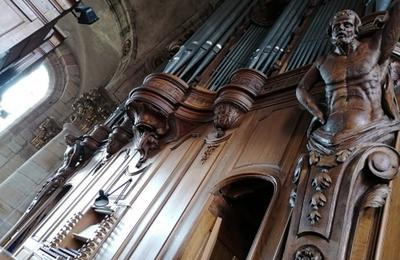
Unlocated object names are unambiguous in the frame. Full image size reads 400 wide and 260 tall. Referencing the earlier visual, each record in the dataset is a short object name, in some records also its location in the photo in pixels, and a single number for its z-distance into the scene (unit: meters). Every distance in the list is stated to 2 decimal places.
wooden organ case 1.65
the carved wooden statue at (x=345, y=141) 1.56
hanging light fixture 3.29
